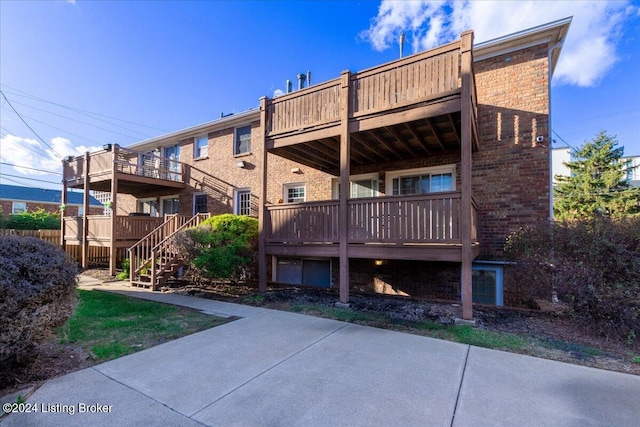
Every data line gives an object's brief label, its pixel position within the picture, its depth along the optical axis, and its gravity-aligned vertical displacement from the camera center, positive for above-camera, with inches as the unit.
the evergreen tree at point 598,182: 778.8 +116.0
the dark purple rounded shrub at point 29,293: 117.4 -33.0
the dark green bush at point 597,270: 174.1 -31.4
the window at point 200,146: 521.0 +129.4
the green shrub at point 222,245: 302.0 -28.5
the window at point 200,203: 515.1 +27.4
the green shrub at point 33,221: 690.0 -9.8
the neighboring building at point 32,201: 1000.9 +58.2
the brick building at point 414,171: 225.8 +54.4
